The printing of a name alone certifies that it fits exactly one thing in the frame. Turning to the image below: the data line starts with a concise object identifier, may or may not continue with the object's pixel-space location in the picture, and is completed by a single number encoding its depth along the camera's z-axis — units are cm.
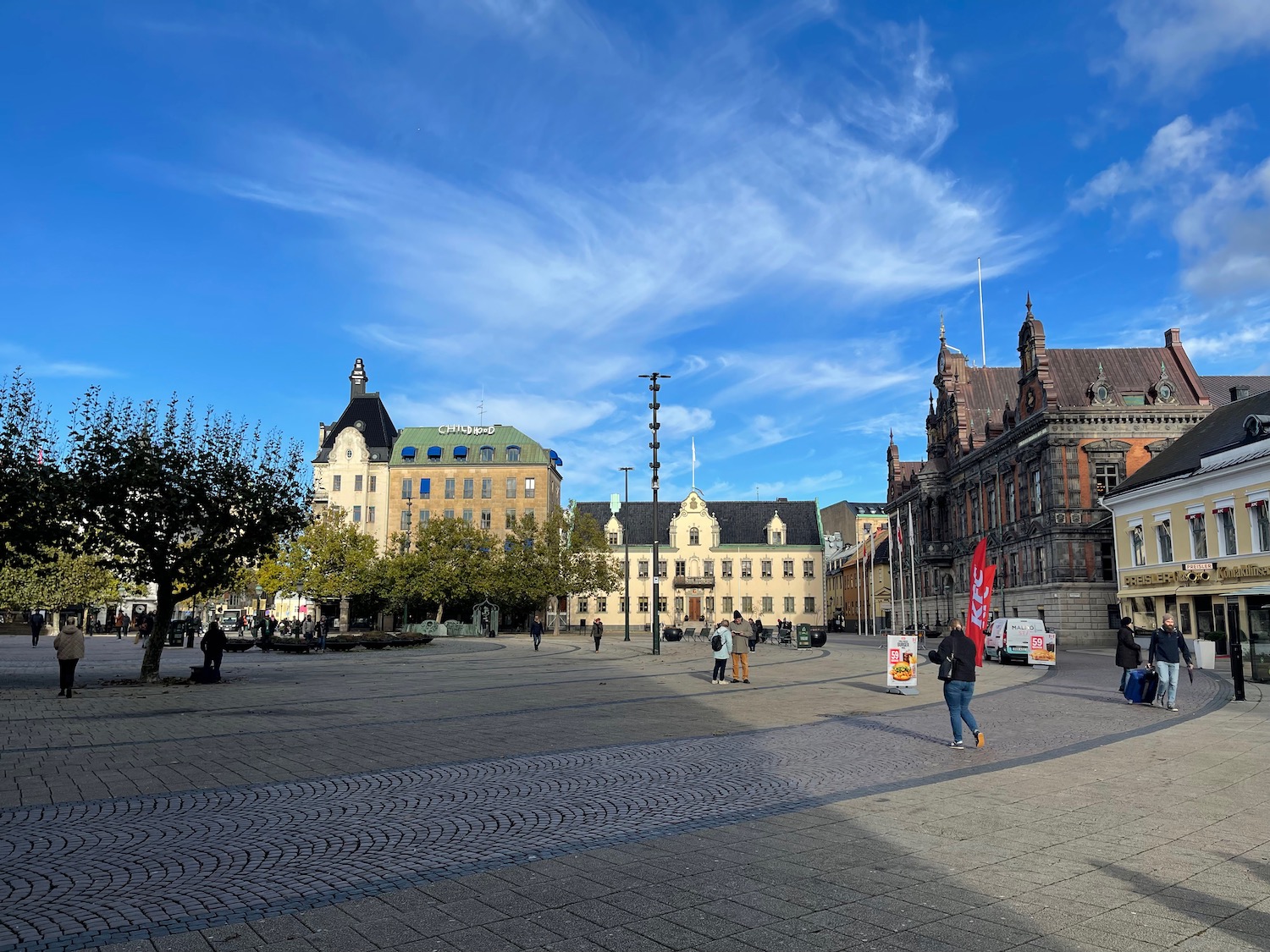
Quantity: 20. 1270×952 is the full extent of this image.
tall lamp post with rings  3872
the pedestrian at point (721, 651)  2381
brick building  5553
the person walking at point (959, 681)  1330
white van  3378
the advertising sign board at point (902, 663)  2206
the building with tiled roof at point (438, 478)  9538
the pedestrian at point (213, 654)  2442
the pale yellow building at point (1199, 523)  3900
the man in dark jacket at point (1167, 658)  1783
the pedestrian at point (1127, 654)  1953
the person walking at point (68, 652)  2023
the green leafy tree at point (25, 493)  2241
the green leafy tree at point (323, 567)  7112
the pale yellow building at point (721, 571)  9762
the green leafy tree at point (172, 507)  2331
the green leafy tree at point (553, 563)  6875
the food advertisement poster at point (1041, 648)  3253
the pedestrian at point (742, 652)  2428
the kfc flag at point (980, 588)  2659
